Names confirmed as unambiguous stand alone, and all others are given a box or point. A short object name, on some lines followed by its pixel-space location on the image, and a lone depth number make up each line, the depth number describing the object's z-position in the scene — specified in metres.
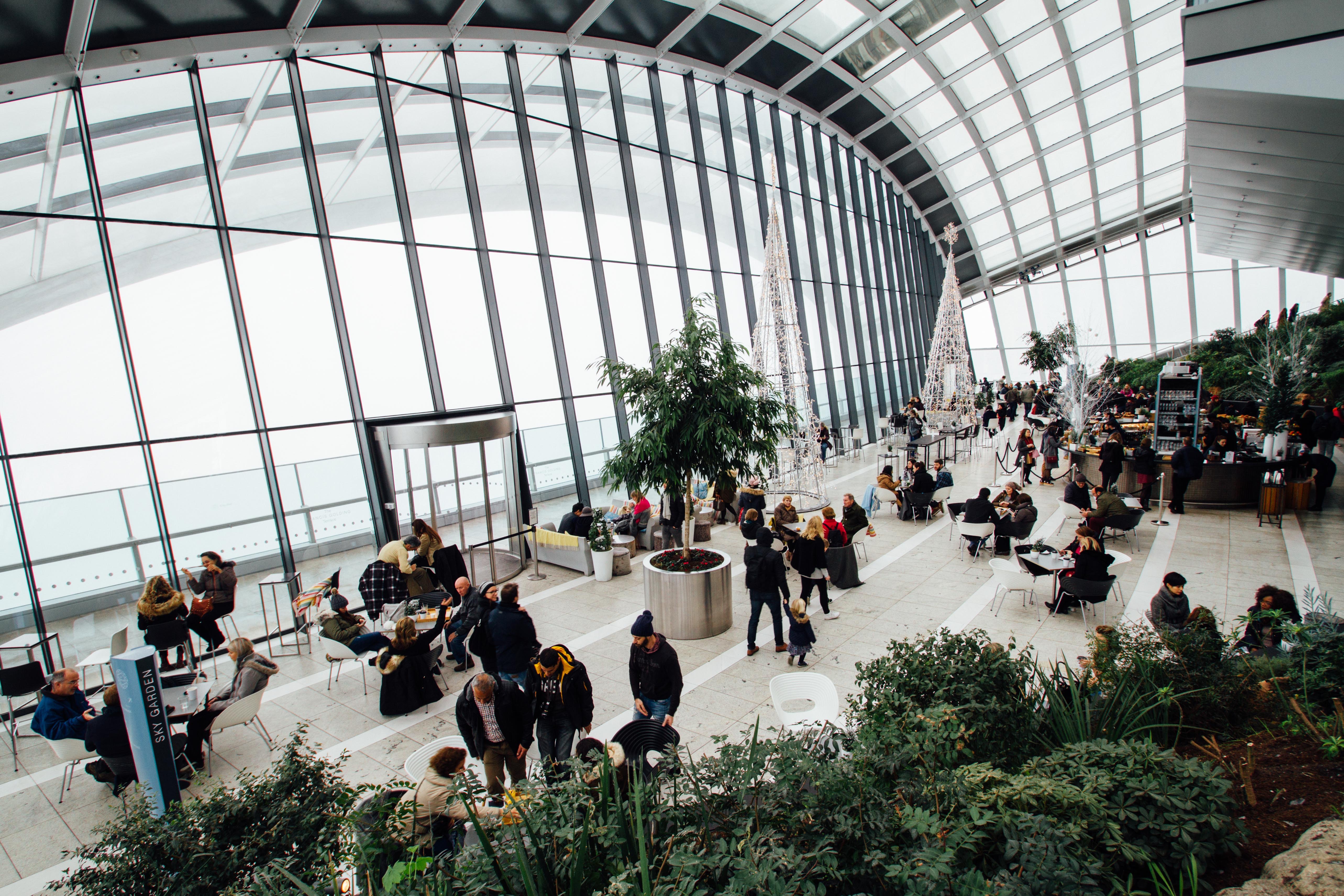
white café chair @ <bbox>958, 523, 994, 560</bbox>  10.02
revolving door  10.17
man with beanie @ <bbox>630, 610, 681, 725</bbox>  5.16
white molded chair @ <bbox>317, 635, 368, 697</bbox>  7.10
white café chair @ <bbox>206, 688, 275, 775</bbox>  5.79
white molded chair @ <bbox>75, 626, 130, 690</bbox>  6.81
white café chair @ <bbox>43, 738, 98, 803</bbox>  5.33
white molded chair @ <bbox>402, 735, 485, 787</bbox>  4.59
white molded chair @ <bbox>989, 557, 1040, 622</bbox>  8.05
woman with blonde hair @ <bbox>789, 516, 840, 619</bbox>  8.02
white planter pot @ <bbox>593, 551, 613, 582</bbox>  10.54
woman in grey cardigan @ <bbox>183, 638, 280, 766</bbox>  5.72
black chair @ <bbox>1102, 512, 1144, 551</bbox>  9.95
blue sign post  4.50
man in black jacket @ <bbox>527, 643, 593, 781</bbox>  4.93
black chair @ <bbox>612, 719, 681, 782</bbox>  4.39
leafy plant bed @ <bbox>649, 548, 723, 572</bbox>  8.05
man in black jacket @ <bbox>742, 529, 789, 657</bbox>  7.16
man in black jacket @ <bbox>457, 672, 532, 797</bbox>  4.66
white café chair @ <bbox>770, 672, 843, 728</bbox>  5.08
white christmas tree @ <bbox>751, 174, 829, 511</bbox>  12.45
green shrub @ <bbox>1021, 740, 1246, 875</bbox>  2.69
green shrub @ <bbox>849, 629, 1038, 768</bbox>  3.77
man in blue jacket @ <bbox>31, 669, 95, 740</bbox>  5.36
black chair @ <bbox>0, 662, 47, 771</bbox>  6.47
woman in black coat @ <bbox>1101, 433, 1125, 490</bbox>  12.44
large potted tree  7.55
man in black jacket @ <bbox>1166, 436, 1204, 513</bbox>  11.72
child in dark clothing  6.66
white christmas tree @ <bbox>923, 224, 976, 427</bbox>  19.28
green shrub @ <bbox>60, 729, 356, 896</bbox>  2.97
